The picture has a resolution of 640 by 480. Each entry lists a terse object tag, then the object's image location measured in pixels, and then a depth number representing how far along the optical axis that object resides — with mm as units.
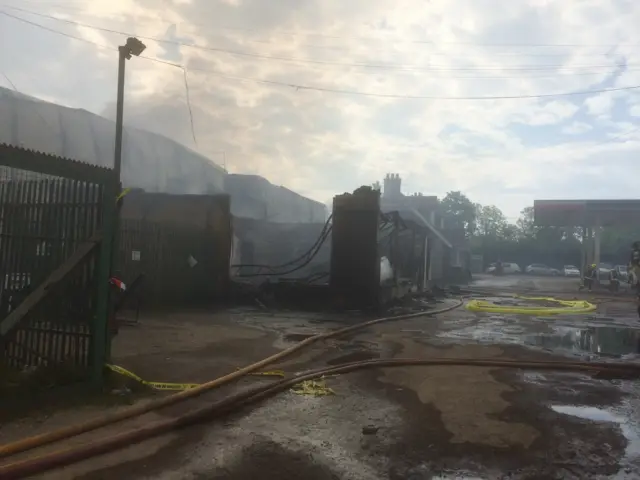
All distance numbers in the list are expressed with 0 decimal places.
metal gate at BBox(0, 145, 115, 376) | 5246
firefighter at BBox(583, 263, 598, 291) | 29062
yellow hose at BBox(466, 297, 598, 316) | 15641
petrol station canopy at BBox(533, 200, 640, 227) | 32531
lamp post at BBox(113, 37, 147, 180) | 10914
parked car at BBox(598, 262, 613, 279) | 33750
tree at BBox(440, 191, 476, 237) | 78938
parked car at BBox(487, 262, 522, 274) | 59188
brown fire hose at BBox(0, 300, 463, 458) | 3688
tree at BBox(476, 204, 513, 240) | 88812
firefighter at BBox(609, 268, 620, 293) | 27000
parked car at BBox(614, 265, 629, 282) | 35006
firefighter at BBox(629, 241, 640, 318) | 15727
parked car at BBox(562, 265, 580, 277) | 52756
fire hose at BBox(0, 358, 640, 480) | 3441
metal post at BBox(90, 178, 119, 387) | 5223
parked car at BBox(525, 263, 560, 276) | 57919
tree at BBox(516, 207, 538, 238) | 84319
